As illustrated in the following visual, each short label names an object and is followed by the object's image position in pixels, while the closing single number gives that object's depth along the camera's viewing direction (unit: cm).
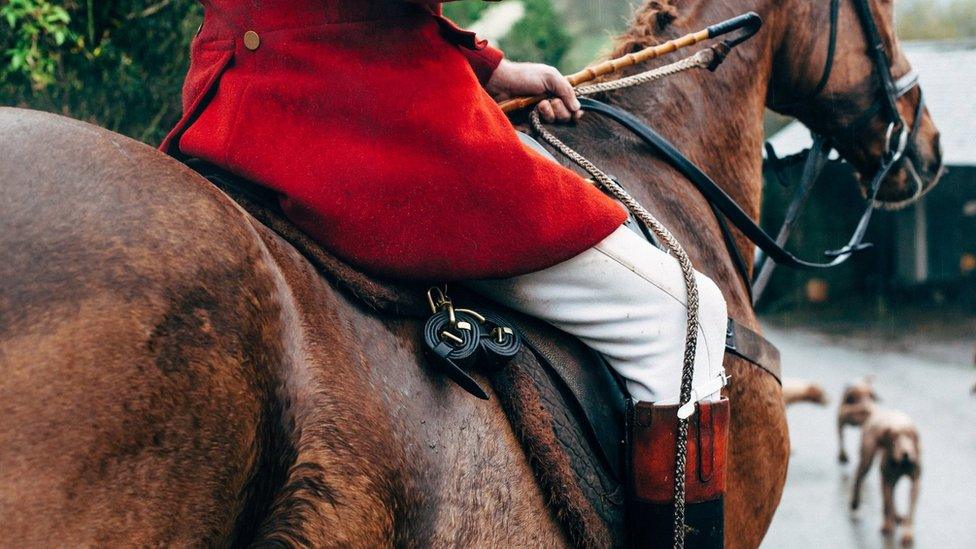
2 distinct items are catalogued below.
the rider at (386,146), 335
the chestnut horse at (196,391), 306
